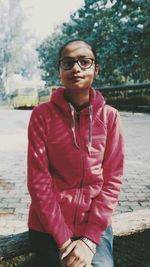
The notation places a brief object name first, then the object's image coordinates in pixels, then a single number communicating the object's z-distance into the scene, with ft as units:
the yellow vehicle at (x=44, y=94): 98.92
